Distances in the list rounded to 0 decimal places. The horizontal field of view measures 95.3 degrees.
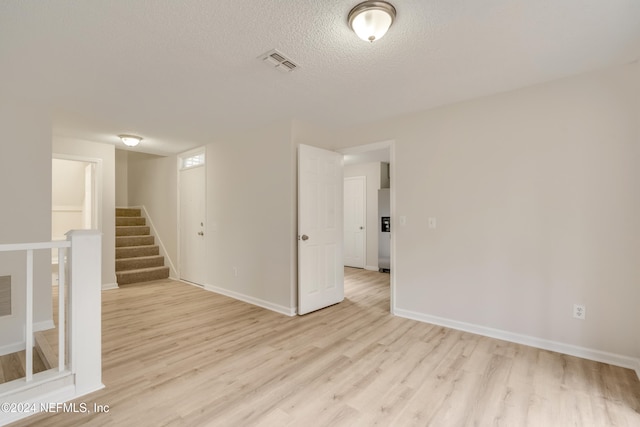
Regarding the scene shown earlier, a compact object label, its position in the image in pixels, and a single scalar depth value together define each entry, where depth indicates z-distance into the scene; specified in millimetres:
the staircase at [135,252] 5242
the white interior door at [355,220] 6660
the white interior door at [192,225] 4996
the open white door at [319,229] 3484
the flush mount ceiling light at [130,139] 4207
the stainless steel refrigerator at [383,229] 6074
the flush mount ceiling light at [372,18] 1618
